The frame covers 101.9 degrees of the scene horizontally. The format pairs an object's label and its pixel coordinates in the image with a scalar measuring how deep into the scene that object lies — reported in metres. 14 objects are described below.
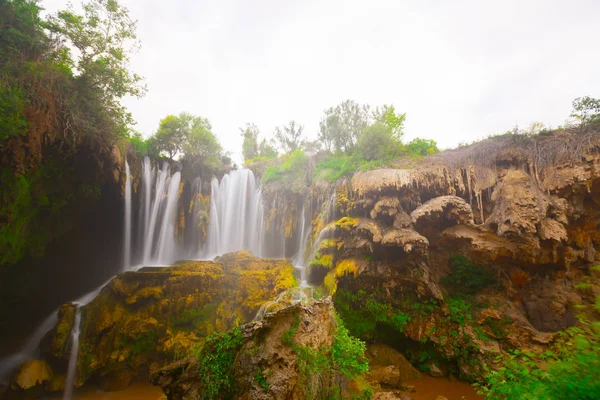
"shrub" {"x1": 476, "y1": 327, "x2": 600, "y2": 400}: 2.59
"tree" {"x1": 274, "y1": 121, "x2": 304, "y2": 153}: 27.86
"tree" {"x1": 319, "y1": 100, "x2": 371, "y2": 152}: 19.30
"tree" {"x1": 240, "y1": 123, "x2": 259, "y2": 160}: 30.53
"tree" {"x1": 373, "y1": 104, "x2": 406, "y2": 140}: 16.84
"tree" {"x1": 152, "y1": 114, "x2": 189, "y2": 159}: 18.72
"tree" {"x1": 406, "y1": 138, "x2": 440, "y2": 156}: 14.79
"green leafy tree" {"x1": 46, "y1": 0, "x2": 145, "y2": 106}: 9.55
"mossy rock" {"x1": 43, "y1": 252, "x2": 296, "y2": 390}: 8.95
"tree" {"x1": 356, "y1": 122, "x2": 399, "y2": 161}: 15.45
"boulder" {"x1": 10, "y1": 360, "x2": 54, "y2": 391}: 8.06
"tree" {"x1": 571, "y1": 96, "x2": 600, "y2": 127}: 10.23
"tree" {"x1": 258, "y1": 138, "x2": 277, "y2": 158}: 30.33
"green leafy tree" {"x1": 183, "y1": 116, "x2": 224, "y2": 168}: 19.39
